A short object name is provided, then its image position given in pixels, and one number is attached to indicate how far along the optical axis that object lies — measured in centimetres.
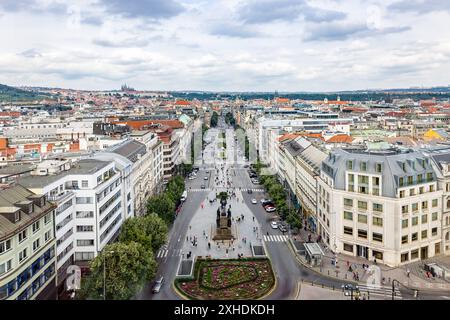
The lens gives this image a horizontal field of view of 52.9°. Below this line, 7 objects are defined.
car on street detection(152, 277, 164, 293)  5388
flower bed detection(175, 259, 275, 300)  5275
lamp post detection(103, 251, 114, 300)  4344
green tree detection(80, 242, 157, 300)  4475
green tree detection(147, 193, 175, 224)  7831
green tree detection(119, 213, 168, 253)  5881
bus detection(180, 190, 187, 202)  10939
